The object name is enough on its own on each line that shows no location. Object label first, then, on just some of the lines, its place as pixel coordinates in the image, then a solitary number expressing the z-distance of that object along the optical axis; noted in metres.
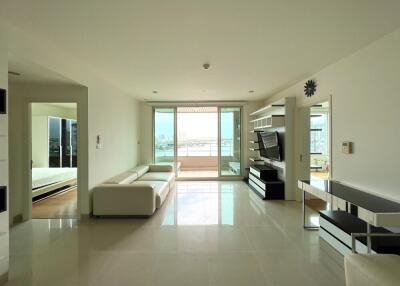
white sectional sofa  4.31
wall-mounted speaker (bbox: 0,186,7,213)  2.42
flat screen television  5.80
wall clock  4.58
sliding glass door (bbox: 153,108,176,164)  8.27
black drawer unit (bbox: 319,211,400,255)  2.43
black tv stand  5.66
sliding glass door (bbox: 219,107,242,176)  8.27
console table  2.20
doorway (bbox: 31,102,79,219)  5.32
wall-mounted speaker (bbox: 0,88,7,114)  2.39
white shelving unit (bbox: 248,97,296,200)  5.49
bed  5.54
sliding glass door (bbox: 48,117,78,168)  7.89
